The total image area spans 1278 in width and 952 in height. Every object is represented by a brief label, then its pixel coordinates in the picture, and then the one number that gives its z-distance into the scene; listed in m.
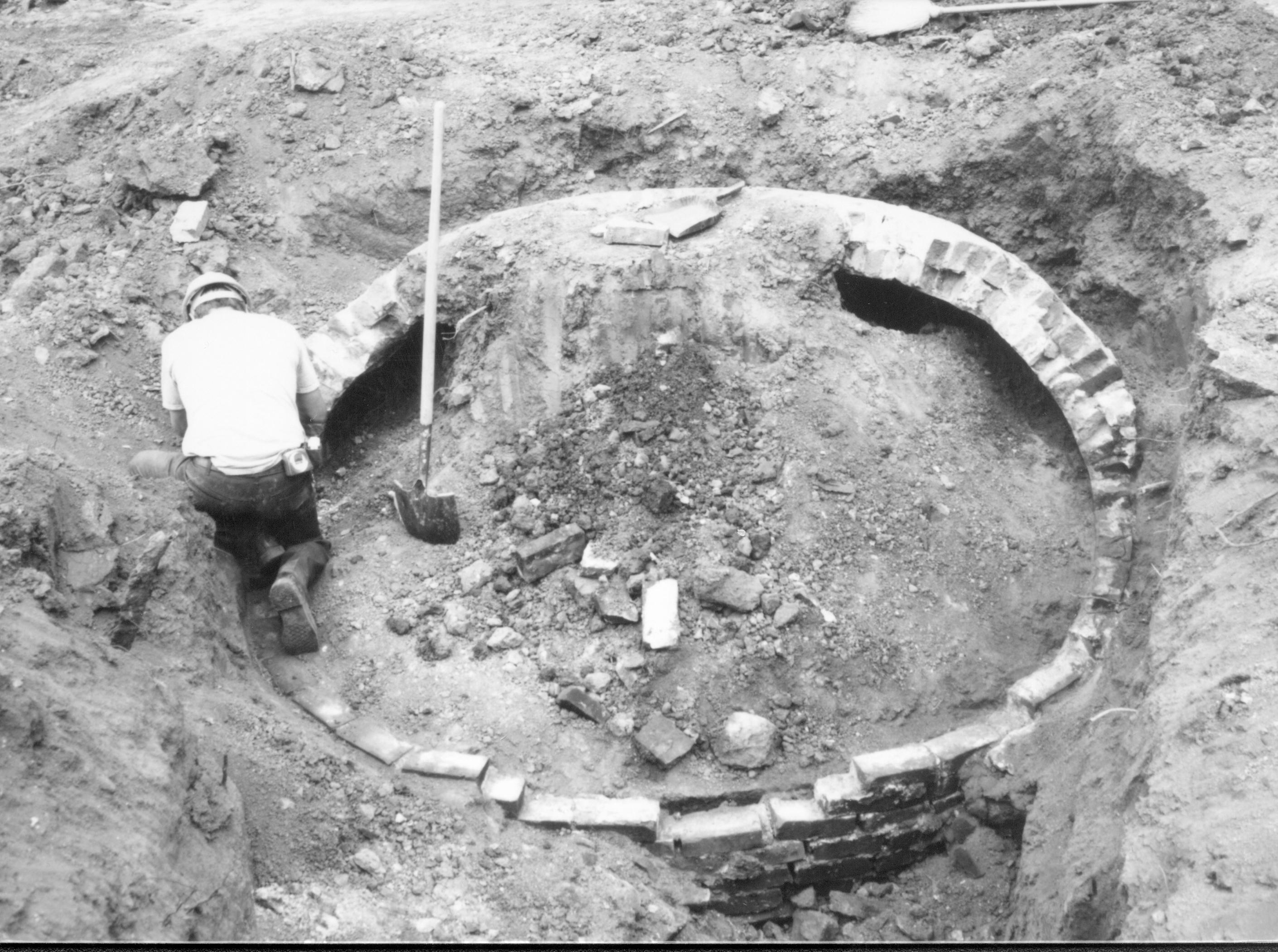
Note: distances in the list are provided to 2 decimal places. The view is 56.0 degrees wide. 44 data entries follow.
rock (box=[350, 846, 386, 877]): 3.93
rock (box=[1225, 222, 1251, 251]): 5.25
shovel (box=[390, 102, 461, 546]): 5.47
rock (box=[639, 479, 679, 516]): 5.24
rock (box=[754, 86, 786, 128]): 7.09
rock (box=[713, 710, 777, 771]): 4.75
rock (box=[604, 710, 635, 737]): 4.83
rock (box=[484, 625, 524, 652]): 5.12
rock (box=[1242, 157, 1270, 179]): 5.51
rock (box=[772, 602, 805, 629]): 4.98
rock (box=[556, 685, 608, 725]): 4.87
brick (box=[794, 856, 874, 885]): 4.71
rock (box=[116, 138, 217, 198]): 6.76
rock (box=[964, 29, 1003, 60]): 6.93
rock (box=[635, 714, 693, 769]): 4.71
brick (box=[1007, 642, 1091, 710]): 4.85
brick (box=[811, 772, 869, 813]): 4.61
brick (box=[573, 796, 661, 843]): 4.50
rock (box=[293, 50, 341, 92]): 7.27
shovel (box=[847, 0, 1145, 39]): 7.25
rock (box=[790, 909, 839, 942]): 4.56
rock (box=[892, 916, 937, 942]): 4.55
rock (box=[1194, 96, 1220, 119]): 5.88
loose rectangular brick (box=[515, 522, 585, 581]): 5.26
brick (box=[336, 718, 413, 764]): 4.61
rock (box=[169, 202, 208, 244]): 6.57
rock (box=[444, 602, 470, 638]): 5.17
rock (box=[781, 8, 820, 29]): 7.43
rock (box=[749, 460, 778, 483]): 5.32
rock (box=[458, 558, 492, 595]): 5.32
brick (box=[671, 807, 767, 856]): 4.55
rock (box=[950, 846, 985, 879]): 4.66
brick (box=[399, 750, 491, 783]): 4.52
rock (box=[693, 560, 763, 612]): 5.00
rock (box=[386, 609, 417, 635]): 5.23
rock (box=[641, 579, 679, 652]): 4.93
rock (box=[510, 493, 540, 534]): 5.41
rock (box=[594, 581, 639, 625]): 5.04
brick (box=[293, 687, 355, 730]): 4.78
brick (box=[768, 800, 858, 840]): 4.59
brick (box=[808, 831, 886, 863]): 4.68
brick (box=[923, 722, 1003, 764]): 4.73
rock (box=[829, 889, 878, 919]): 4.68
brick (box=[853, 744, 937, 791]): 4.62
